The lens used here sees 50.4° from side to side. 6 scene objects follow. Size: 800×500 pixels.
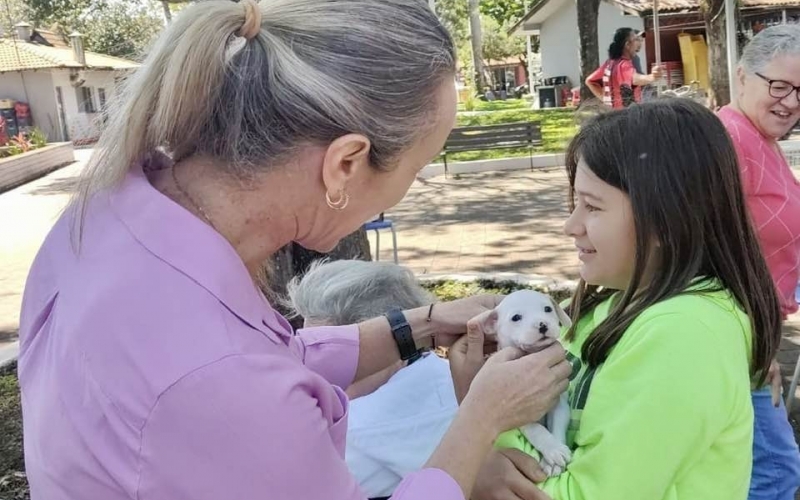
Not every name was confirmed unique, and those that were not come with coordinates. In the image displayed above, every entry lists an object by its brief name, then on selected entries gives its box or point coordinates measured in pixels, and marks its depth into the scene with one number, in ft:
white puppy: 5.79
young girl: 5.37
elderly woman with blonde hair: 3.90
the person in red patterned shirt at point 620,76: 33.50
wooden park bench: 45.88
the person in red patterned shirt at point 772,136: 10.08
